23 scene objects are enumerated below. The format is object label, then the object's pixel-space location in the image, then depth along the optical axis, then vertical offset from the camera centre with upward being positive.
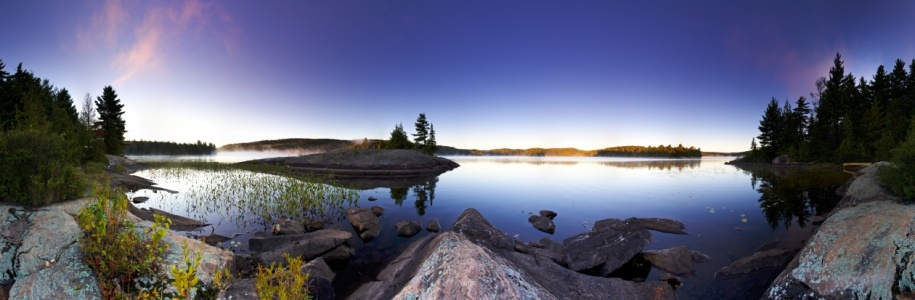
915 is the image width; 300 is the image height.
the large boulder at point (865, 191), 11.92 -1.22
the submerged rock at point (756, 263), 9.64 -3.28
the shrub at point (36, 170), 7.23 -0.51
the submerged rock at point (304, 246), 9.89 -3.10
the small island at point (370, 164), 50.84 -1.82
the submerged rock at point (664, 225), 14.81 -3.26
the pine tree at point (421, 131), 93.62 +6.95
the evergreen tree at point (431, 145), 92.04 +2.92
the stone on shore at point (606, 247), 9.92 -3.09
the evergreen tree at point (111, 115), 68.81 +7.82
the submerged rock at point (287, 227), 12.74 -3.06
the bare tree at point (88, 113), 69.62 +8.27
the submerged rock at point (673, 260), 9.88 -3.31
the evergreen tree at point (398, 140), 86.44 +3.82
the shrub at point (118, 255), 4.91 -1.71
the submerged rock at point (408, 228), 14.07 -3.36
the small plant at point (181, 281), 3.34 -1.39
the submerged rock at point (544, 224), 15.65 -3.50
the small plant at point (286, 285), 4.28 -1.86
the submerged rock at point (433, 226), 15.07 -3.46
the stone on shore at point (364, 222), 13.77 -3.21
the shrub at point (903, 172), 9.86 -0.38
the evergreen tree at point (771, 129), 81.61 +7.94
